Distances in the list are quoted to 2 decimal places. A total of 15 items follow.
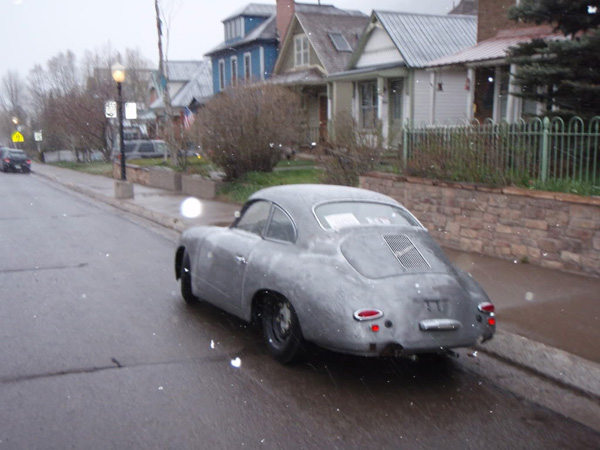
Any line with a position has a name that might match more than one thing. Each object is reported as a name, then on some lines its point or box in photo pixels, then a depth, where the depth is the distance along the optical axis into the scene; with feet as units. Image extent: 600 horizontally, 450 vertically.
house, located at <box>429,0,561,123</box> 62.97
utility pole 72.80
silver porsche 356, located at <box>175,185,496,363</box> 16.53
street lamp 67.41
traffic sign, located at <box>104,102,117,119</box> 77.13
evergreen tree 33.22
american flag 67.74
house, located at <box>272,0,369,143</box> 100.12
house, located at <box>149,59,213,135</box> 147.33
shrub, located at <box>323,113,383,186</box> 44.62
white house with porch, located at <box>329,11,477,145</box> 78.64
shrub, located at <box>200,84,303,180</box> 60.44
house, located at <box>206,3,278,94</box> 117.60
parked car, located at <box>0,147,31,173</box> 137.28
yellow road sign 182.19
